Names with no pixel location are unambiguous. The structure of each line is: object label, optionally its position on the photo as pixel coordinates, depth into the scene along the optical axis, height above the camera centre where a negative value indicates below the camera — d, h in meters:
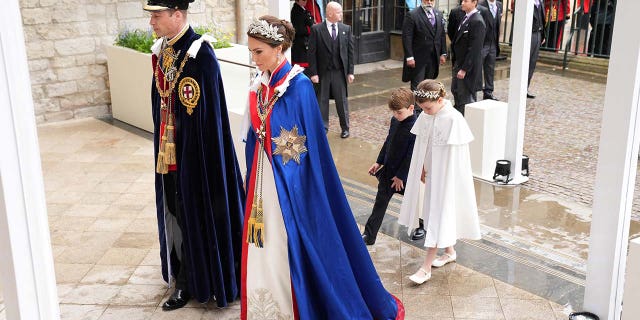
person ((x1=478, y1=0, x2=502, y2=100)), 9.37 -0.76
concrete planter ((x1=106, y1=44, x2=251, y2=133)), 8.11 -1.14
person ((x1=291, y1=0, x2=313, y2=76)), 9.38 -0.62
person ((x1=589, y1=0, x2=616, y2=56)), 12.10 -0.77
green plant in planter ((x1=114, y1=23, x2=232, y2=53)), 8.99 -0.70
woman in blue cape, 4.00 -1.21
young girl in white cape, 4.89 -1.29
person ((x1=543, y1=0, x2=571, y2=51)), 12.31 -0.66
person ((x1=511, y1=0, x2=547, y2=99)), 9.68 -0.66
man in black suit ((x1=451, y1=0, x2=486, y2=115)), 8.63 -0.88
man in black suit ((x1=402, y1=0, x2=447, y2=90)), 9.13 -0.73
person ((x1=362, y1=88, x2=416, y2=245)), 5.16 -1.24
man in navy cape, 4.38 -1.07
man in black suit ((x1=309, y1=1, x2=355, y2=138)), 8.55 -0.91
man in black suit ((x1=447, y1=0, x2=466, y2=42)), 9.82 -0.54
